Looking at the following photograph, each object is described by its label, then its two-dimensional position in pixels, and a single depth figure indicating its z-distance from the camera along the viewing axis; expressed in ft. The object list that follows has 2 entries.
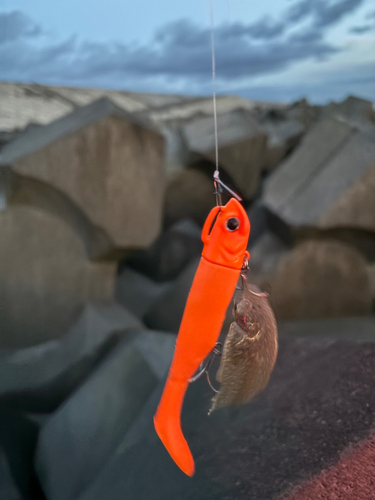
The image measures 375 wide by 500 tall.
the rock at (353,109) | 8.25
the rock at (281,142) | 7.67
